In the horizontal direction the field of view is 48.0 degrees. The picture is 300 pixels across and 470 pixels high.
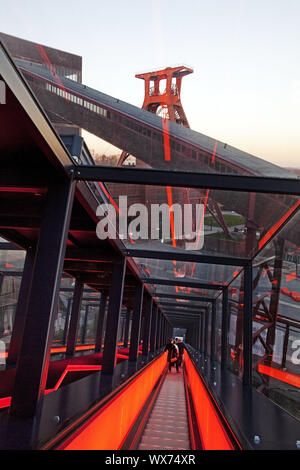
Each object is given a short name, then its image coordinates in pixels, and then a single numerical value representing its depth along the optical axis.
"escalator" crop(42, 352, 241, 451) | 3.49
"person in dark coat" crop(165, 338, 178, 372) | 19.67
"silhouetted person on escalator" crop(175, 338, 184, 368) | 21.89
